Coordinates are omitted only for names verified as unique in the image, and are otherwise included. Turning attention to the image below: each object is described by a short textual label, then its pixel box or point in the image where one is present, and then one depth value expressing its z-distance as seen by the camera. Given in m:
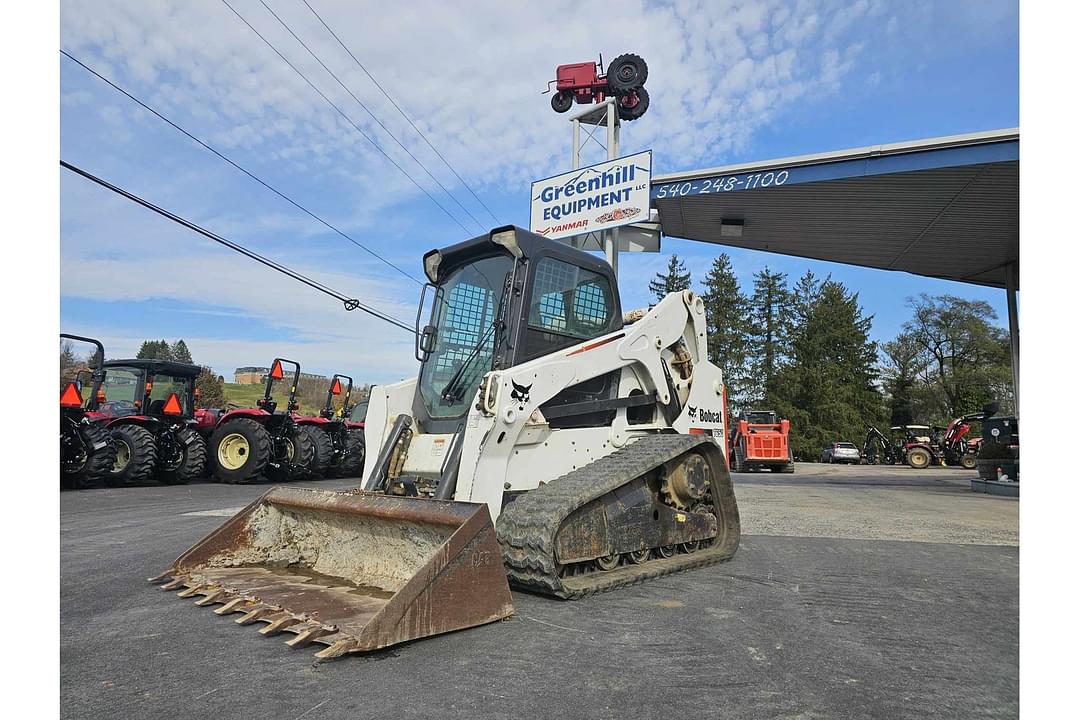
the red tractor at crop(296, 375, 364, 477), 15.23
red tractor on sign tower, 17.78
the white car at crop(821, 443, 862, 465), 39.25
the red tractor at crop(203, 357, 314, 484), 14.10
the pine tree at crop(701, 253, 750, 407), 49.91
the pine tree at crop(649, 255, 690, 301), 55.69
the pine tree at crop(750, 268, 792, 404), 50.03
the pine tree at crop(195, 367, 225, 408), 45.56
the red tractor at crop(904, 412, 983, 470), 28.20
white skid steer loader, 3.77
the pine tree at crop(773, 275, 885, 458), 48.19
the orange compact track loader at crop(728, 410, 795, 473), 27.92
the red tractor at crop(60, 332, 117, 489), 12.01
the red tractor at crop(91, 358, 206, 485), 13.21
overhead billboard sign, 15.49
